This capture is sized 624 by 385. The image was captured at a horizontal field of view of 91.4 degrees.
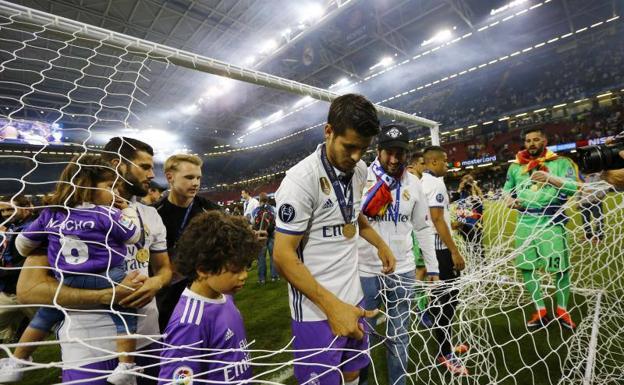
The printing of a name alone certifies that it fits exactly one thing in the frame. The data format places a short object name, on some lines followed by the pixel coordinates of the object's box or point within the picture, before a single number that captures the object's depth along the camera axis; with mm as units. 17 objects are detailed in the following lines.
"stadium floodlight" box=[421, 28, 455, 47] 14874
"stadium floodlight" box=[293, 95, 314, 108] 21202
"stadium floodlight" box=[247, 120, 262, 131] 24741
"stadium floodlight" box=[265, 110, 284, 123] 23016
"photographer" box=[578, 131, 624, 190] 1805
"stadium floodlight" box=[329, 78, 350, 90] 18573
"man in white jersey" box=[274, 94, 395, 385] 1291
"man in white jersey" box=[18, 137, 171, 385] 1399
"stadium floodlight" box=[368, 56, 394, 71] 16778
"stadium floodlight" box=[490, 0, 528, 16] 13703
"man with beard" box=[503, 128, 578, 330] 2809
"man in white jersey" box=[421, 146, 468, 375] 2734
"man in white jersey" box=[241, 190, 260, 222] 7506
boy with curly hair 1217
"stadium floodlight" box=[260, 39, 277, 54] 13000
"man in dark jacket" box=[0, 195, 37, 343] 3049
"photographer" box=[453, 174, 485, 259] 4320
